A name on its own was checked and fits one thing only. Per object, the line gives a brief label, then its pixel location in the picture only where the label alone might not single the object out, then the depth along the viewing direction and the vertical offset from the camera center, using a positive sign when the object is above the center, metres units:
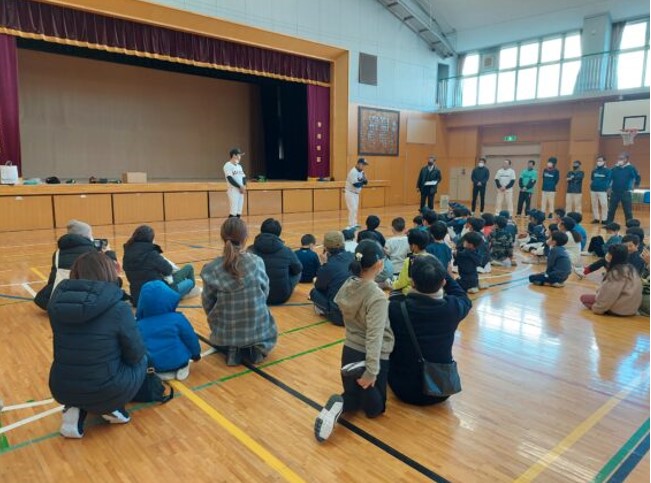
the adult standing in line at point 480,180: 13.62 -0.09
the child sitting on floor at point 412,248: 3.75 -0.58
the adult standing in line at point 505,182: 12.78 -0.14
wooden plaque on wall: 15.60 +1.50
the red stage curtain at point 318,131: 14.62 +1.39
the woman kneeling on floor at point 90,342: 2.19 -0.81
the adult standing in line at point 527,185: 12.76 -0.21
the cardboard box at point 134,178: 11.22 -0.11
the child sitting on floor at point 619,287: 4.32 -1.01
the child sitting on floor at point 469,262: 5.15 -0.92
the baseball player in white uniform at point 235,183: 9.90 -0.18
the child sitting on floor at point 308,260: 5.30 -0.97
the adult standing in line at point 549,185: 12.68 -0.21
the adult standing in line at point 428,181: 12.62 -0.13
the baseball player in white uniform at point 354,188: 10.24 -0.27
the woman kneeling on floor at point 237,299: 3.14 -0.84
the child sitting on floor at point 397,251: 5.59 -0.89
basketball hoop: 13.17 +1.21
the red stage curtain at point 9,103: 9.66 +1.42
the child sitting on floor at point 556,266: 5.50 -1.04
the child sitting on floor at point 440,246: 4.52 -0.67
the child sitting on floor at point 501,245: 6.71 -0.96
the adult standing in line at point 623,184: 10.22 -0.13
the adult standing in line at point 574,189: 12.45 -0.30
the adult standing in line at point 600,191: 11.38 -0.32
